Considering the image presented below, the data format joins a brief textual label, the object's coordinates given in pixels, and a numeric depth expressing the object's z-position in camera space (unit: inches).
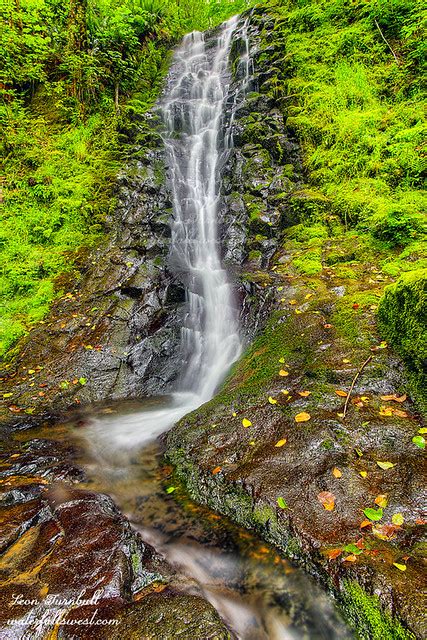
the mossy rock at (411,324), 127.2
